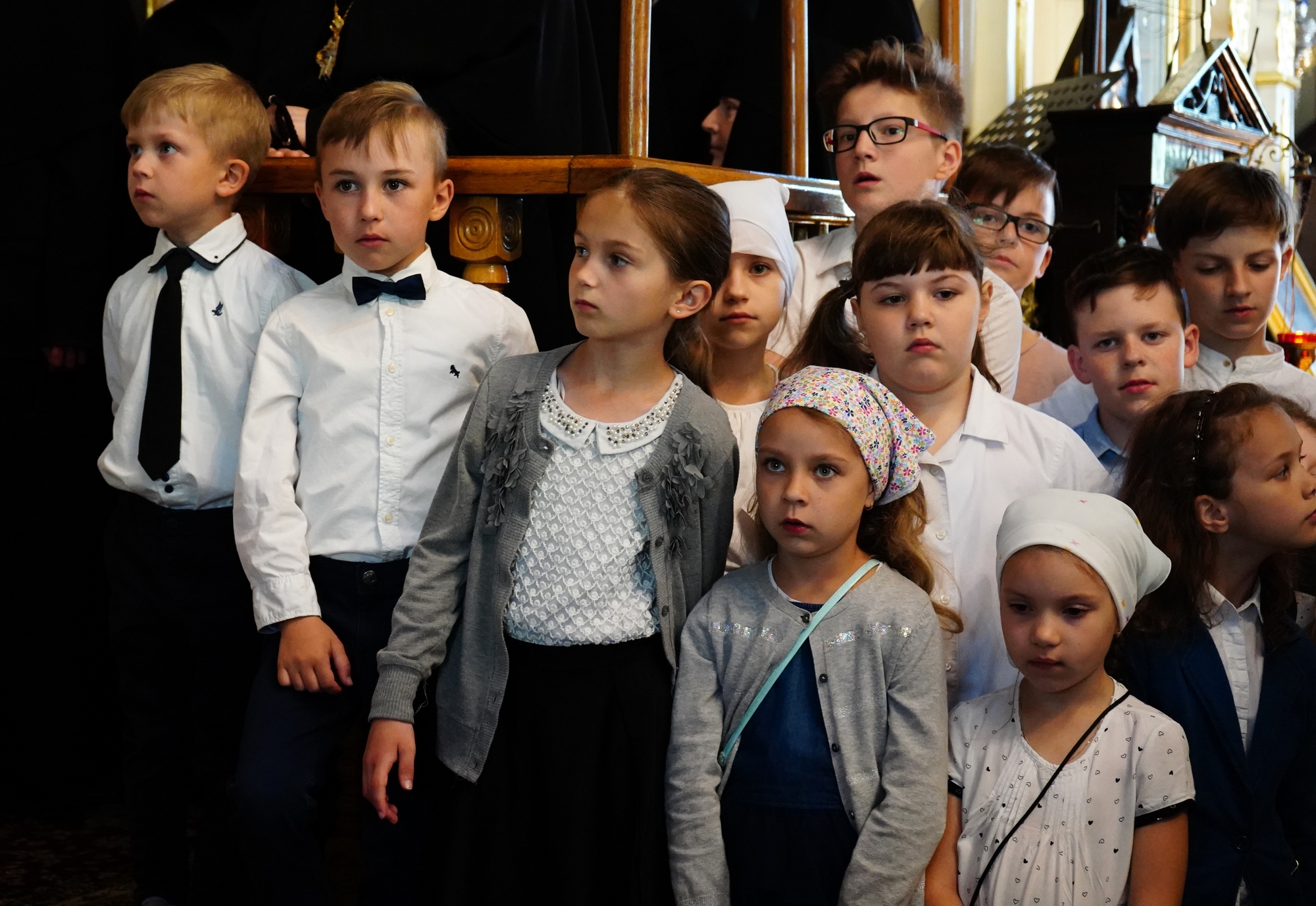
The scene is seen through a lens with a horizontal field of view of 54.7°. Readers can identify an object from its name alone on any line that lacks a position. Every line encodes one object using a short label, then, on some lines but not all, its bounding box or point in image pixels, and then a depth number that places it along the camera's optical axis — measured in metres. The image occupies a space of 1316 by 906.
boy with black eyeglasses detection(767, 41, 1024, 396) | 2.89
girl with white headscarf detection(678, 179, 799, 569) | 2.57
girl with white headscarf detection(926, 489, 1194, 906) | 2.01
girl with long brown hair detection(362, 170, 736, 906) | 2.15
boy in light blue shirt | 2.73
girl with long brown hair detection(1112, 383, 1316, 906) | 2.15
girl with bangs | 2.29
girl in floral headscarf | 2.01
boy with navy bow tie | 2.27
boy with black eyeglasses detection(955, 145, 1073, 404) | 3.55
